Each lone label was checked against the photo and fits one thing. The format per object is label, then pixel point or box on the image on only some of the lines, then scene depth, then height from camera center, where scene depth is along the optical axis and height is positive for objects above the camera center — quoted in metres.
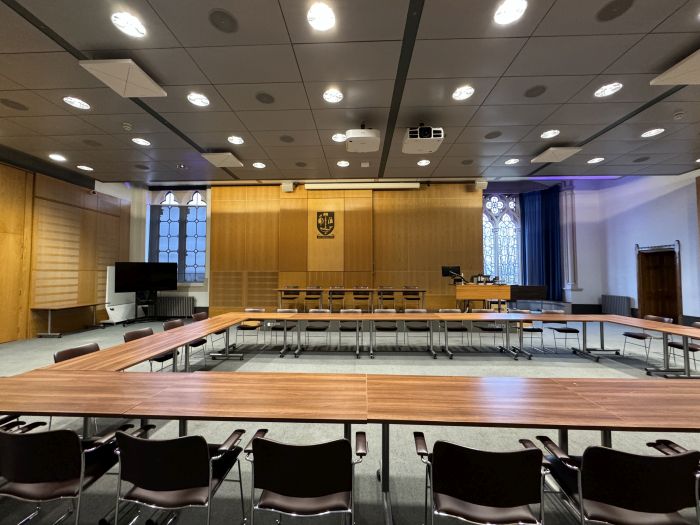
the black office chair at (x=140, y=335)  3.92 -0.77
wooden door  8.50 -0.14
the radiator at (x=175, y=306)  10.34 -1.00
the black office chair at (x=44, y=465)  1.53 -0.94
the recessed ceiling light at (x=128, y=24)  2.77 +2.29
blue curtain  11.10 +1.33
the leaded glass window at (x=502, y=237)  12.20 +1.55
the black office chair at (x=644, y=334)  5.02 -0.94
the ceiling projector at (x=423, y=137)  4.70 +2.10
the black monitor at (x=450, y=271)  8.68 +0.15
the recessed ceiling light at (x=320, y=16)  2.67 +2.29
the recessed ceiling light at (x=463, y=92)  3.85 +2.32
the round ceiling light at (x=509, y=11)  2.61 +2.28
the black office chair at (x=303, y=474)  1.44 -0.93
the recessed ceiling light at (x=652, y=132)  4.97 +2.33
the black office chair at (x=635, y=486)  1.33 -0.92
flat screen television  8.82 -0.04
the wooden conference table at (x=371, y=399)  1.66 -0.75
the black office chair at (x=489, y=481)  1.38 -0.93
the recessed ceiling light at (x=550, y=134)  5.05 +2.35
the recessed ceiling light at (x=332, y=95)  3.92 +2.32
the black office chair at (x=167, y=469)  1.49 -0.95
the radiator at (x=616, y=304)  9.43 -0.86
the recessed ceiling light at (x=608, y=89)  3.79 +2.32
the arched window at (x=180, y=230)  10.80 +1.59
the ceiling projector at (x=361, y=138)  4.67 +2.07
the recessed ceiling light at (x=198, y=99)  4.00 +2.31
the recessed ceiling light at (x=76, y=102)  4.05 +2.28
